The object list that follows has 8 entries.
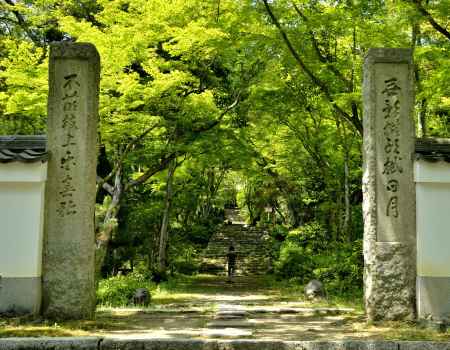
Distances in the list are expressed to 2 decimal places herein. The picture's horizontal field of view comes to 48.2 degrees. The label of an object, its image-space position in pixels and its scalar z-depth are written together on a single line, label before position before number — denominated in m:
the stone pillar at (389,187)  8.41
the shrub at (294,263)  19.92
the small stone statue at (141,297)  12.09
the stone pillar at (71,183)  8.35
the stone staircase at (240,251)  27.20
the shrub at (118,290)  12.59
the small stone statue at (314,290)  13.12
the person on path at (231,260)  24.23
